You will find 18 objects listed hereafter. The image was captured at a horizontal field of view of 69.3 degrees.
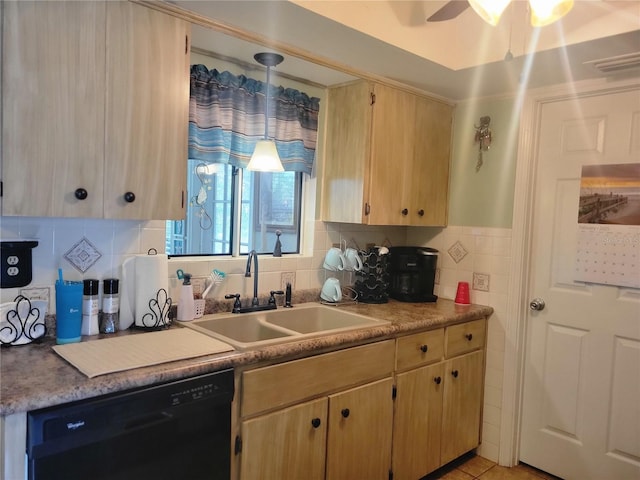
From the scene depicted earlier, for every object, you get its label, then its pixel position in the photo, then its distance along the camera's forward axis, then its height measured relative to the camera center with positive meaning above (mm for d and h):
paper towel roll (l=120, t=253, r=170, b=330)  1918 -347
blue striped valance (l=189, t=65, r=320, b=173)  2213 +490
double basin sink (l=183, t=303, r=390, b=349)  2047 -531
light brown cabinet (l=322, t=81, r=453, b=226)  2580 +372
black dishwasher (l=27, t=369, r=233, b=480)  1259 -678
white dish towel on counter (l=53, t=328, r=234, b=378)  1452 -492
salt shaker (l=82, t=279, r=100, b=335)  1783 -388
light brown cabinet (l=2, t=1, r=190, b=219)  1472 +336
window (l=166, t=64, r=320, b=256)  2246 +242
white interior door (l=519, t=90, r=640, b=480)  2379 -559
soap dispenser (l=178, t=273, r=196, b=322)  2090 -420
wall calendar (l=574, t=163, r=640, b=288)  2334 +17
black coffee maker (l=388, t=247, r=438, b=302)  2863 -323
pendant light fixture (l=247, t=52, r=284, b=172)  2289 +292
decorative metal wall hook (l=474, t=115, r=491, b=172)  2848 +544
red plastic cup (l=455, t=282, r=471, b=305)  2871 -445
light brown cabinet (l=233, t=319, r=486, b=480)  1757 -865
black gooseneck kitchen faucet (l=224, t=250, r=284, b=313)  2301 -439
